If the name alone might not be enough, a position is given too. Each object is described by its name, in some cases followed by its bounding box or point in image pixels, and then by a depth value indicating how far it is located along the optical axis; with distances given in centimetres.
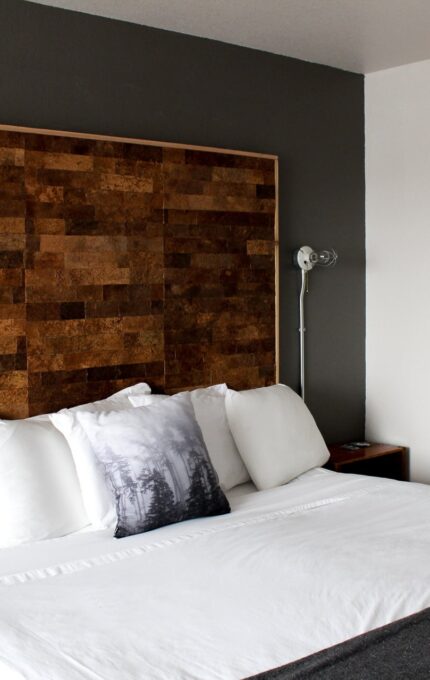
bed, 220
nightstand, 437
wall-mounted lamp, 430
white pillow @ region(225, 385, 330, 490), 360
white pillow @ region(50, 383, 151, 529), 304
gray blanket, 181
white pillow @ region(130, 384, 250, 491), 354
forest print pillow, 293
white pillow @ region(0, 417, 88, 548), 289
